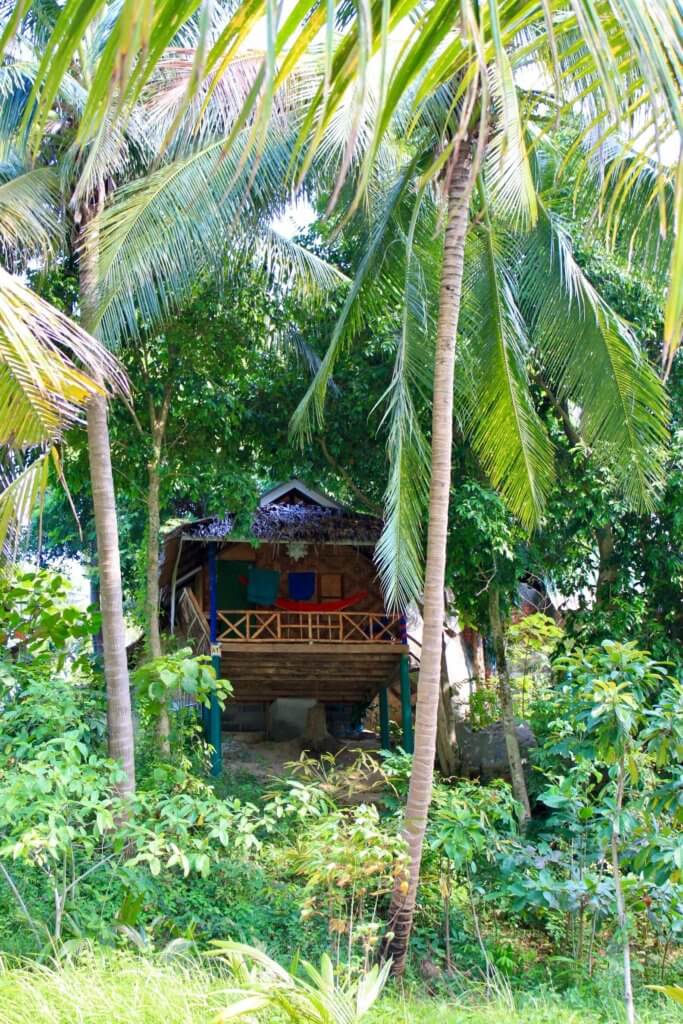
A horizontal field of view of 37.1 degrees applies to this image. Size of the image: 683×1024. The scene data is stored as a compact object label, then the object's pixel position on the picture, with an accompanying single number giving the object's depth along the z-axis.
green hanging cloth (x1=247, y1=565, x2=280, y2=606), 15.44
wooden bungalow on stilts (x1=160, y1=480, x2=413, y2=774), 13.87
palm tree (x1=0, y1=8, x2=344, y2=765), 8.20
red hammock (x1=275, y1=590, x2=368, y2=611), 15.38
